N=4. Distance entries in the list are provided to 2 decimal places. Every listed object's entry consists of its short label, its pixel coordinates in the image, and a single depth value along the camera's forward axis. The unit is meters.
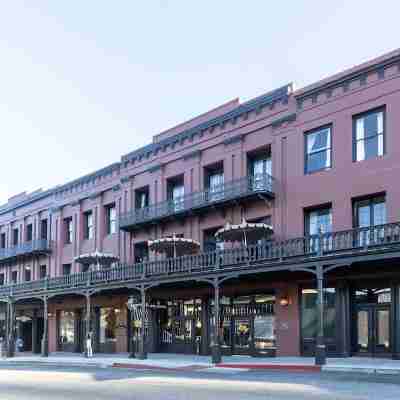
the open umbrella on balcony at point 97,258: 33.18
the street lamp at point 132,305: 29.17
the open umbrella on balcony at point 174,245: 27.59
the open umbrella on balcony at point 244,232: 24.69
